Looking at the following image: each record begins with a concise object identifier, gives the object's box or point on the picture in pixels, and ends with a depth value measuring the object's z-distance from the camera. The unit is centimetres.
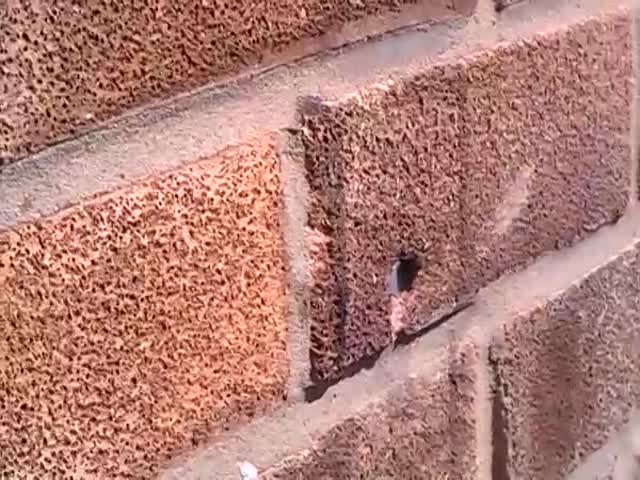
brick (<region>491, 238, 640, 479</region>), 51
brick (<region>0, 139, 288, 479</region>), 37
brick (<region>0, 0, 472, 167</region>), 36
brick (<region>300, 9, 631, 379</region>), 43
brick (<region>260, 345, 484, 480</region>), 44
